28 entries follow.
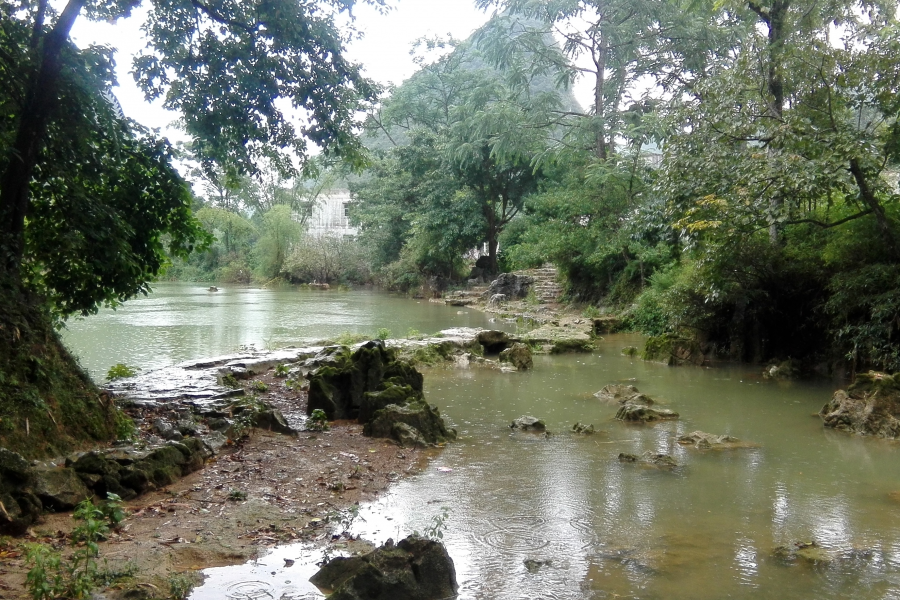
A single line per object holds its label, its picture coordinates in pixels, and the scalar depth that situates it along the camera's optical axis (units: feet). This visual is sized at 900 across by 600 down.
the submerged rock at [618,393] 32.09
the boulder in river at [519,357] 42.42
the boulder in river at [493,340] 48.73
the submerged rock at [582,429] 26.05
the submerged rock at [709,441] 24.17
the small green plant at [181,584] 11.59
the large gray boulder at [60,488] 14.46
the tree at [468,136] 82.94
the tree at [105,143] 19.85
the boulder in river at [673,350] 44.96
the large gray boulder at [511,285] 95.04
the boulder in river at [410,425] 24.09
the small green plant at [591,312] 72.13
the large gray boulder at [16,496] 13.03
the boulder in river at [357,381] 27.96
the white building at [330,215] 217.97
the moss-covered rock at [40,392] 17.03
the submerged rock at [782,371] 38.93
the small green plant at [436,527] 14.20
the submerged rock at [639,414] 28.19
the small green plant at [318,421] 26.04
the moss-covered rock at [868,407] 26.04
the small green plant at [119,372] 33.30
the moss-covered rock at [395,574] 11.68
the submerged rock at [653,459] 21.66
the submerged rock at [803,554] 14.35
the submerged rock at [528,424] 26.32
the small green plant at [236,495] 17.21
